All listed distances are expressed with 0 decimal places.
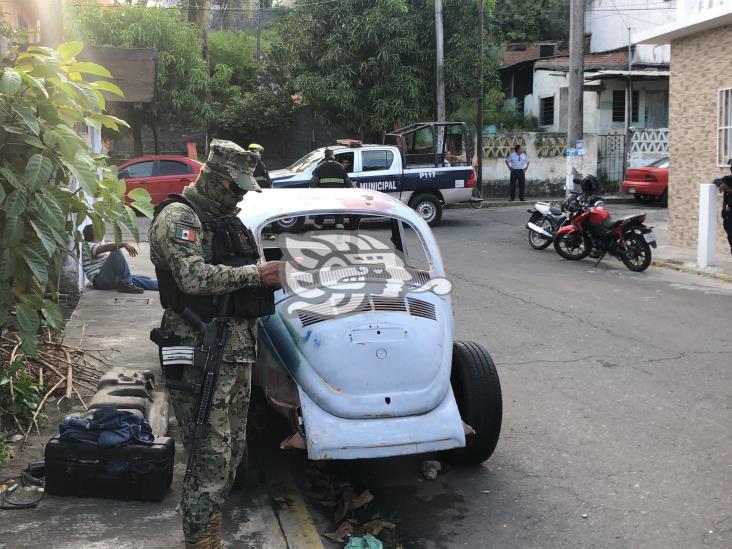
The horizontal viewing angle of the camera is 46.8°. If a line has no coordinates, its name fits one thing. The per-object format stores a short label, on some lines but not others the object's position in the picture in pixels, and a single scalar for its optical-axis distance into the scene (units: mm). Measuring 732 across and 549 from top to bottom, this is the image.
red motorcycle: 13172
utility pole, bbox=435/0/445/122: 24438
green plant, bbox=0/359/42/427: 5414
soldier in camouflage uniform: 3748
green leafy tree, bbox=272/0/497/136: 25016
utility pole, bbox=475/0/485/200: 25250
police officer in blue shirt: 25297
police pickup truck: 19016
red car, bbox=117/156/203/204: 20922
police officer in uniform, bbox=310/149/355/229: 14383
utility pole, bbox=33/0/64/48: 9383
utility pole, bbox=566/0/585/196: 17469
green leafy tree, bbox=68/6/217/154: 28469
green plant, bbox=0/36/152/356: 4152
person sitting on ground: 10422
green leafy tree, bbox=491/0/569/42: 39278
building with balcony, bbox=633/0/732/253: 14094
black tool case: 4430
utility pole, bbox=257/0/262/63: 42062
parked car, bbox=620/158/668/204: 23688
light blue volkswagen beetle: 4426
